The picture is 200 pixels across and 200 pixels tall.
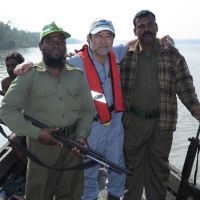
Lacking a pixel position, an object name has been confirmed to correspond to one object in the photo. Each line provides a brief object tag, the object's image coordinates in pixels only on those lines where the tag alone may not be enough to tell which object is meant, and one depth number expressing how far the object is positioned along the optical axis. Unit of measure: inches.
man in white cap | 160.2
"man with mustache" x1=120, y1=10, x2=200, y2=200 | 168.6
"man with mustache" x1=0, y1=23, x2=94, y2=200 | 131.0
